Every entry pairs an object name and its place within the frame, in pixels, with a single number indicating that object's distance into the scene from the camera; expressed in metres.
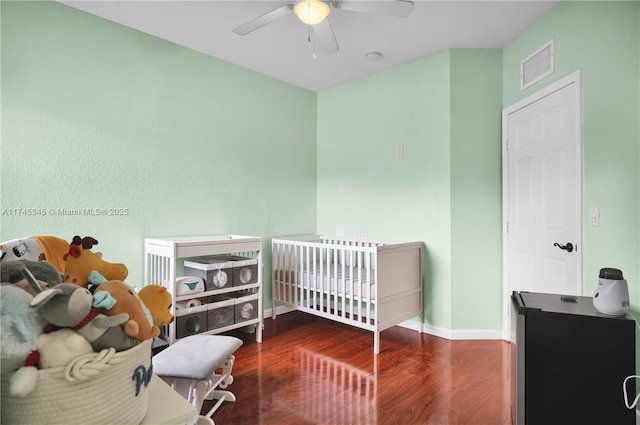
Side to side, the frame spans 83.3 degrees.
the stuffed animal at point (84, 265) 0.81
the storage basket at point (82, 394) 0.56
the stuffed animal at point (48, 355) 0.52
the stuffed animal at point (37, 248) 1.23
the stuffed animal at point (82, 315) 0.57
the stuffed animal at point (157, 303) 0.80
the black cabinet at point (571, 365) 1.44
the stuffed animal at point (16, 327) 0.52
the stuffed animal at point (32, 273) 0.62
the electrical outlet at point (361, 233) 3.63
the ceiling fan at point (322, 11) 1.95
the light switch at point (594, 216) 2.04
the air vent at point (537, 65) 2.44
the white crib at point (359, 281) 2.81
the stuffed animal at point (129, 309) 0.65
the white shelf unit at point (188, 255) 2.47
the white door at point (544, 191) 2.24
